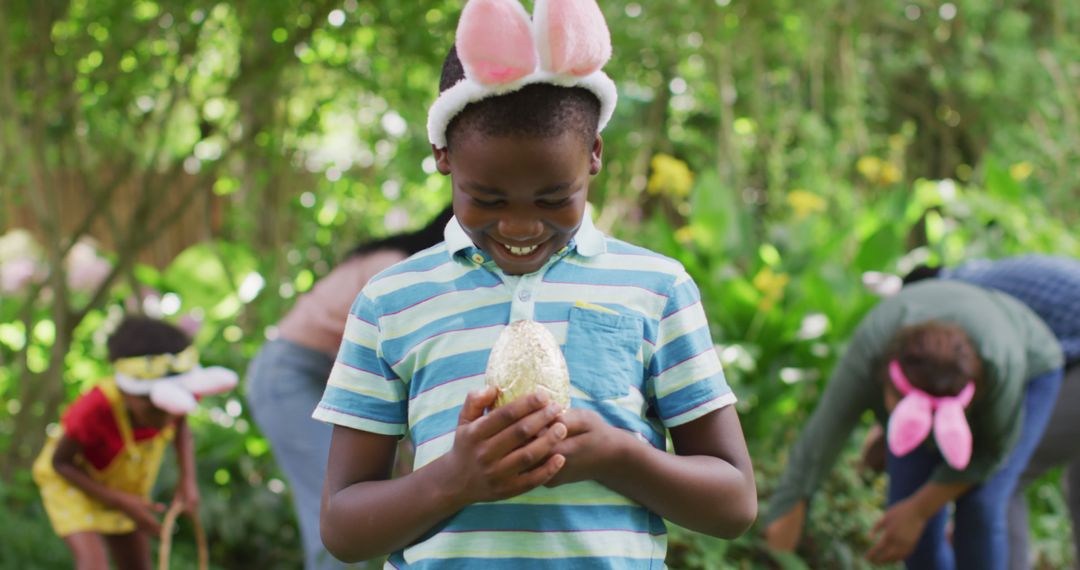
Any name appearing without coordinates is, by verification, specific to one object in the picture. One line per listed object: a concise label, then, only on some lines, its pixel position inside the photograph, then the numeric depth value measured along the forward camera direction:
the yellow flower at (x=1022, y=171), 8.14
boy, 1.38
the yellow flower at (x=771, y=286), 5.59
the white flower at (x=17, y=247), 6.76
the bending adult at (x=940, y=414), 3.31
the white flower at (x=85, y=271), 6.03
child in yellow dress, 3.70
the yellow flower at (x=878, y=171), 8.39
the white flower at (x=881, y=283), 5.65
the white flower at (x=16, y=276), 5.88
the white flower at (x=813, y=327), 5.36
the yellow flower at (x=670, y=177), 7.61
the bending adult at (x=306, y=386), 3.34
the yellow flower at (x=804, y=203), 7.47
